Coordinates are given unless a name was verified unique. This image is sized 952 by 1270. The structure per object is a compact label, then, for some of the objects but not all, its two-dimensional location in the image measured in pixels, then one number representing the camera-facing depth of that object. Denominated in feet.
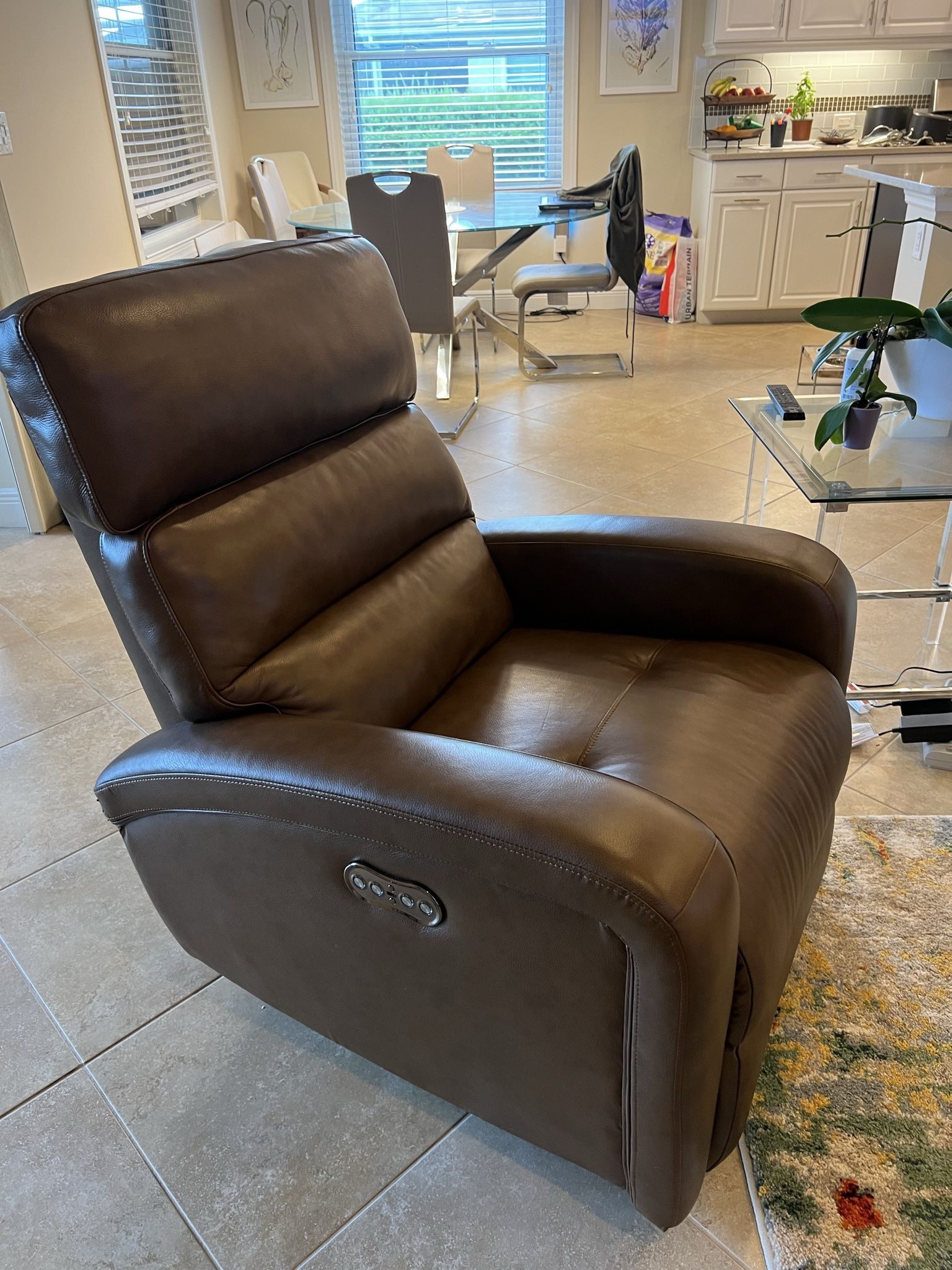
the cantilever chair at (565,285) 13.53
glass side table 5.67
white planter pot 6.34
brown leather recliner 2.87
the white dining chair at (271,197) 14.28
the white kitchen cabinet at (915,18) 15.43
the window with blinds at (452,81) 17.17
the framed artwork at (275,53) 16.74
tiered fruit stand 16.35
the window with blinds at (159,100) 12.19
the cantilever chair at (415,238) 10.87
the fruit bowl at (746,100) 16.31
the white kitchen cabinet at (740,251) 16.34
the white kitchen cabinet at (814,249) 16.28
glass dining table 12.69
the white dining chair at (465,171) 15.78
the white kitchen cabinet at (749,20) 15.55
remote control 6.82
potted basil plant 16.47
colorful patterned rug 3.54
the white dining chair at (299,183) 17.12
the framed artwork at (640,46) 16.60
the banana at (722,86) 16.31
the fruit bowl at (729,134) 16.40
